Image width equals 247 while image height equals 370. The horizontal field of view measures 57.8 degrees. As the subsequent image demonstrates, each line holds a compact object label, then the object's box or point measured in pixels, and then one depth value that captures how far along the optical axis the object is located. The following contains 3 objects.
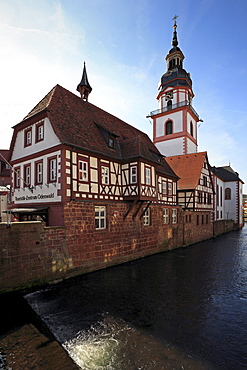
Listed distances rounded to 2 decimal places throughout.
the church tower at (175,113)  33.59
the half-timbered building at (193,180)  25.73
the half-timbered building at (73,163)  12.25
